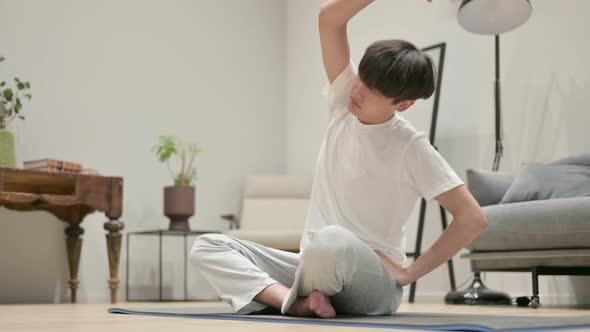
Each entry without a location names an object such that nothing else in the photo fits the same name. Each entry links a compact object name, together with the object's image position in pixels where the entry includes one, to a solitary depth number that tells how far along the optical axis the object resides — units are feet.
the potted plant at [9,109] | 13.03
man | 5.38
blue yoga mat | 4.78
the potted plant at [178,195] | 15.49
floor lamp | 11.91
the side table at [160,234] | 15.24
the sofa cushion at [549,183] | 10.64
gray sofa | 9.77
